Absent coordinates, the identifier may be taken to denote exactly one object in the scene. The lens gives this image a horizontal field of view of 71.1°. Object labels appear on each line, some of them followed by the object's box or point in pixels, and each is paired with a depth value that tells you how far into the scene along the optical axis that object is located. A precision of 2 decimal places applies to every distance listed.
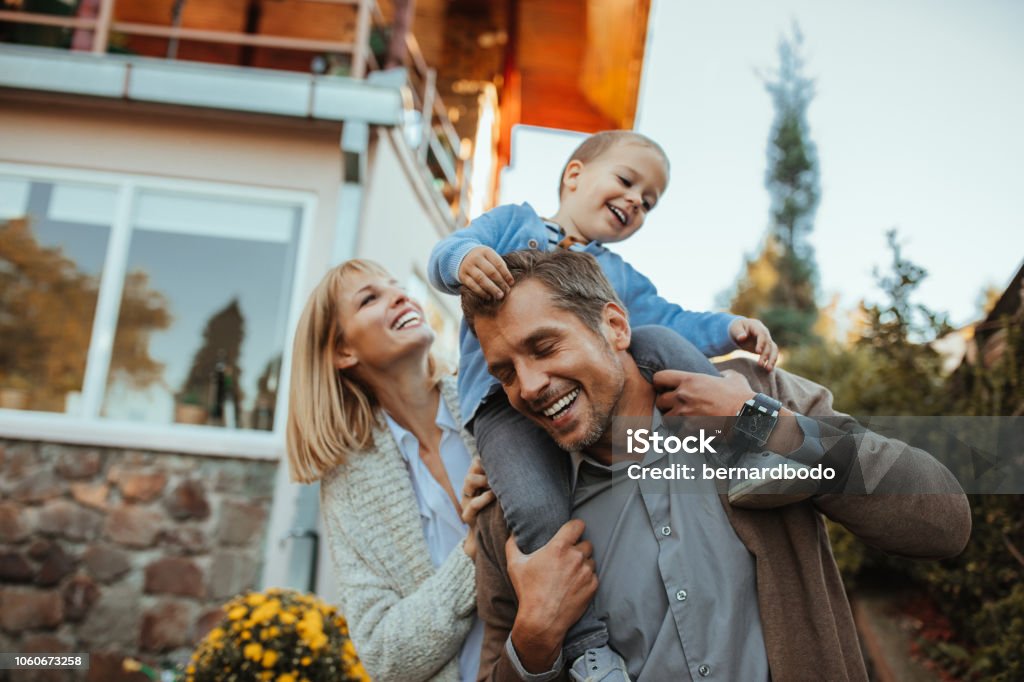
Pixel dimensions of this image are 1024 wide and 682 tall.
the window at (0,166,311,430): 5.29
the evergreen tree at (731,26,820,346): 15.95
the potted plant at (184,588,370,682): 3.15
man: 1.37
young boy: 1.61
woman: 1.93
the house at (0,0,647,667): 4.82
